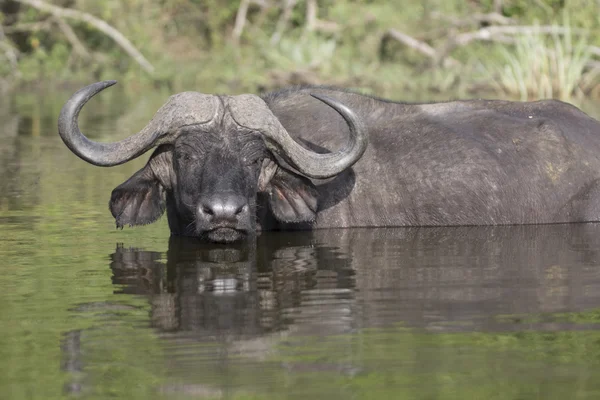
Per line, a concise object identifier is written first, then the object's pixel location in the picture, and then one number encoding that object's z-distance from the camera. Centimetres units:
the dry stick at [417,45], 2377
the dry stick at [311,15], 2501
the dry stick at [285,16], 2579
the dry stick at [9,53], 2450
